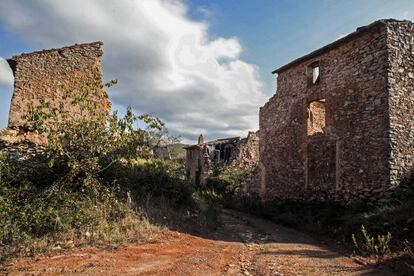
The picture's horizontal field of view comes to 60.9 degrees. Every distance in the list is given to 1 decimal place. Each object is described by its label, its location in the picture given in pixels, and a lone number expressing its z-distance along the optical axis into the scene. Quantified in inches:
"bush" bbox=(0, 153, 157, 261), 286.0
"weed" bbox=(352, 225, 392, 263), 310.7
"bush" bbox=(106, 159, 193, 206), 421.4
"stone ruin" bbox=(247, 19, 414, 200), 459.8
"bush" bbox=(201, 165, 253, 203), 842.8
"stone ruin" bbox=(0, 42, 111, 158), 453.4
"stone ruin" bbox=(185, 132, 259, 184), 1039.0
